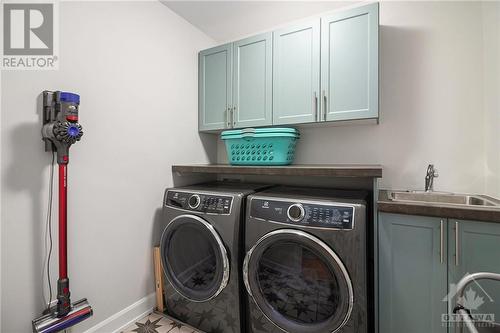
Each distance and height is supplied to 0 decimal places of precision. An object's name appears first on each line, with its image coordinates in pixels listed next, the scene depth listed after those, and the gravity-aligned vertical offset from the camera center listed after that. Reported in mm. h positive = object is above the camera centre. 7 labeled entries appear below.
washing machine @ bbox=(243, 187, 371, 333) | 1161 -552
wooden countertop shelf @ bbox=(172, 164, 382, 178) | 1311 -39
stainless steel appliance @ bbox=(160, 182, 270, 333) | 1437 -625
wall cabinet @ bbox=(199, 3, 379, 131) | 1554 +712
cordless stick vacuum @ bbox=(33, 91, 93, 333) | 1138 +70
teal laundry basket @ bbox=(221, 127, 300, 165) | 1799 +161
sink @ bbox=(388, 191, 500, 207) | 1467 -217
